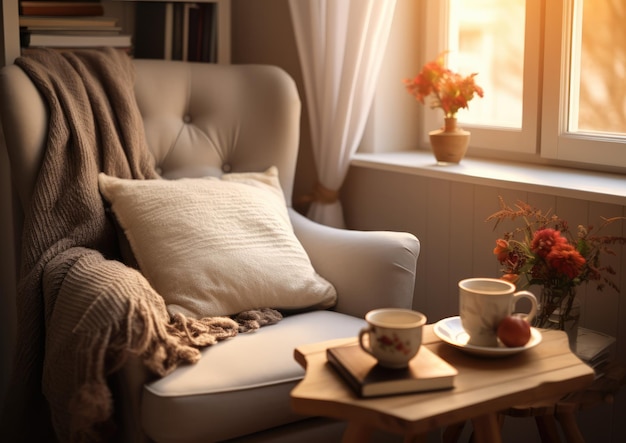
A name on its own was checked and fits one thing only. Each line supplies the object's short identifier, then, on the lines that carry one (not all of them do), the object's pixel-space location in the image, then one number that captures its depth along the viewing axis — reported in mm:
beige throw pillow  1797
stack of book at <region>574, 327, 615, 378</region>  1561
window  2041
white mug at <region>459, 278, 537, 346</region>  1375
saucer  1360
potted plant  2158
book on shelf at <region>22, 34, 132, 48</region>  2326
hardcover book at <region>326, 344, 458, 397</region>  1238
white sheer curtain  2291
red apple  1361
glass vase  1572
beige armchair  1550
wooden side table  1203
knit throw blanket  1521
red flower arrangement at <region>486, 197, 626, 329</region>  1505
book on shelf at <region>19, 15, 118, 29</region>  2326
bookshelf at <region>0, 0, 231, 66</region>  2615
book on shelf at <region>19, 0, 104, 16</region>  2332
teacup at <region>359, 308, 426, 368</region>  1268
